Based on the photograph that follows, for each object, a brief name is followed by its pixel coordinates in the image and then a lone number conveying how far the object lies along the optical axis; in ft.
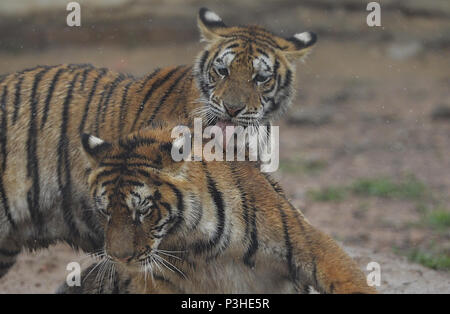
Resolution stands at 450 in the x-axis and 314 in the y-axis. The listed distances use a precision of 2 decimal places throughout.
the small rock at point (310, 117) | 54.85
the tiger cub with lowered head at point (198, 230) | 18.97
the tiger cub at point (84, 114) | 25.05
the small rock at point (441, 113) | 53.57
